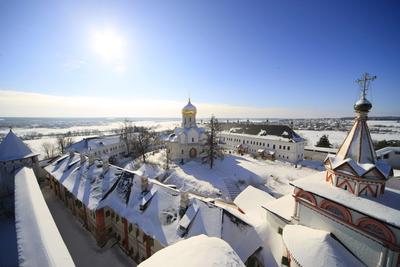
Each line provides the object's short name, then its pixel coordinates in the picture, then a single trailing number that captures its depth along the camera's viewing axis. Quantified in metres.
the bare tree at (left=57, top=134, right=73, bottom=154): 40.11
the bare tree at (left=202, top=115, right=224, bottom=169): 29.09
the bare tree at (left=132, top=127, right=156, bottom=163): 40.08
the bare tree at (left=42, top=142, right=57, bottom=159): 46.09
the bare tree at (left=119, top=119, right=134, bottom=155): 45.19
